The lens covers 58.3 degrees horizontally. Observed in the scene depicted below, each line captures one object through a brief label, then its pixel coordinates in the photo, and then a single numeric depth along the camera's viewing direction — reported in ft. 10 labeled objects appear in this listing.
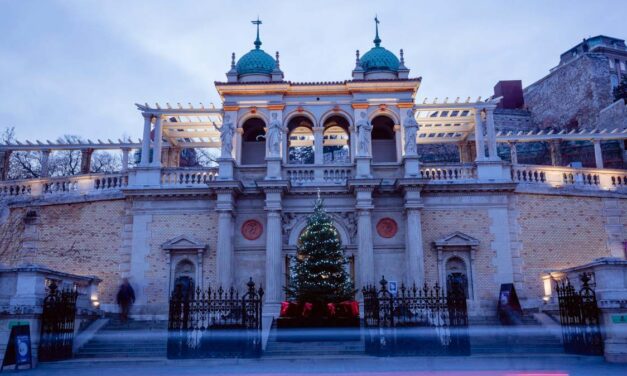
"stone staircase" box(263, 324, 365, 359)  49.60
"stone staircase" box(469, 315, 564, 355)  51.62
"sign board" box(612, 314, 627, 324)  47.24
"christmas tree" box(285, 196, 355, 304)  56.08
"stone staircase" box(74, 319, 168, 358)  52.90
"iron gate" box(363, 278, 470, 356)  47.03
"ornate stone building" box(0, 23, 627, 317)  72.74
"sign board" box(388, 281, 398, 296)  71.76
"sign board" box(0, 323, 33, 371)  42.50
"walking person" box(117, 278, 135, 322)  70.03
